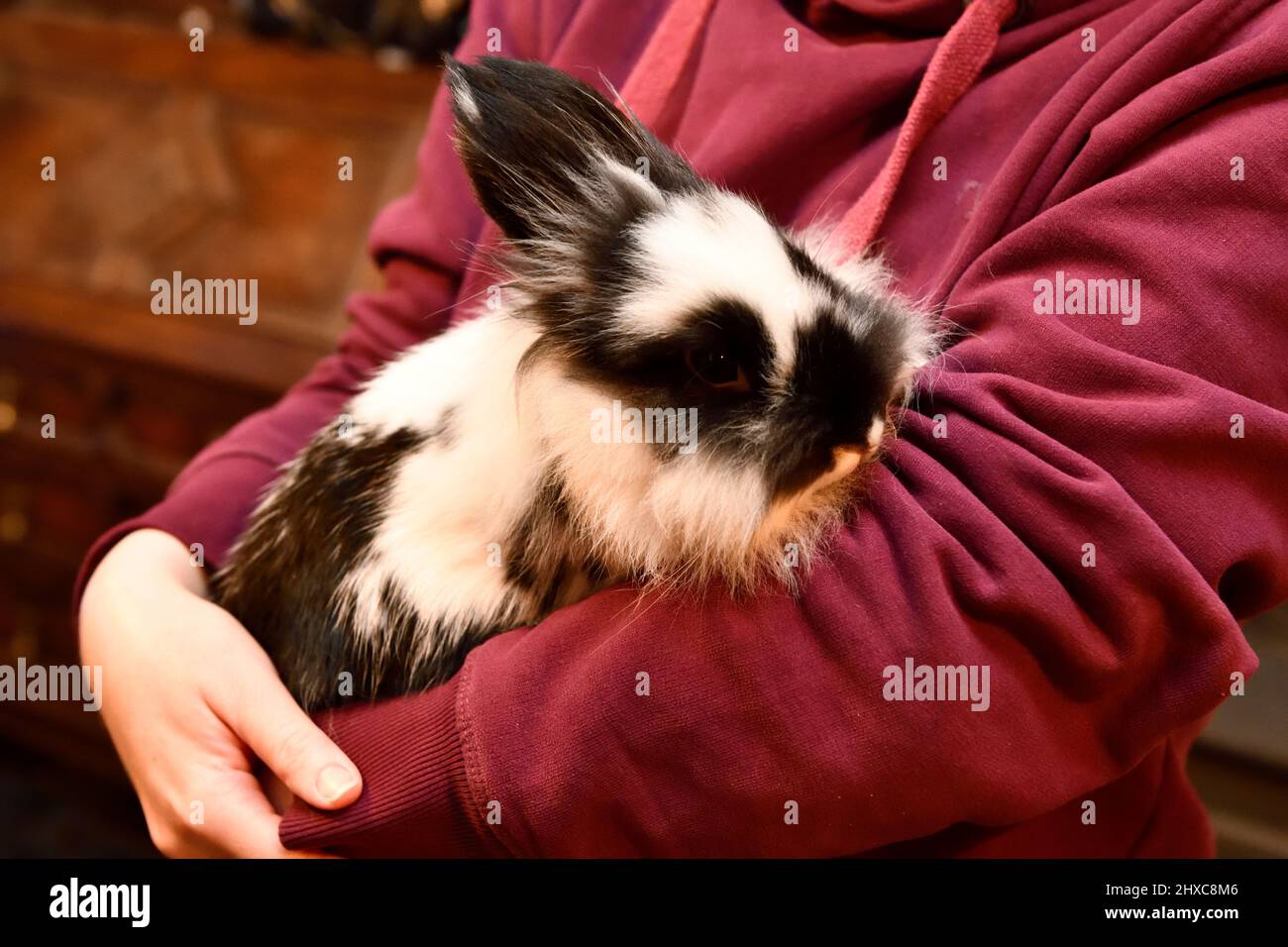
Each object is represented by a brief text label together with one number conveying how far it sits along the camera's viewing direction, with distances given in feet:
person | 2.15
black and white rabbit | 2.40
